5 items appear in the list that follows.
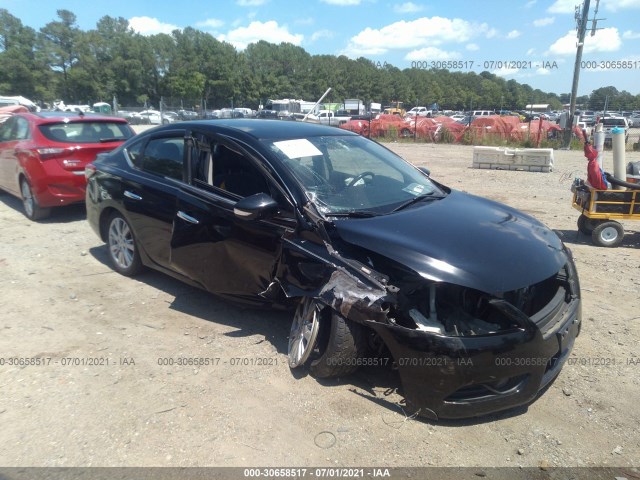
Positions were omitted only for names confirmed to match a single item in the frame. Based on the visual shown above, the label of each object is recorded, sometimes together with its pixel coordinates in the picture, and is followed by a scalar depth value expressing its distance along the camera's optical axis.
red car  7.32
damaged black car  2.85
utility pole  21.68
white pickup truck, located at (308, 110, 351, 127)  37.97
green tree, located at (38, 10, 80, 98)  68.56
